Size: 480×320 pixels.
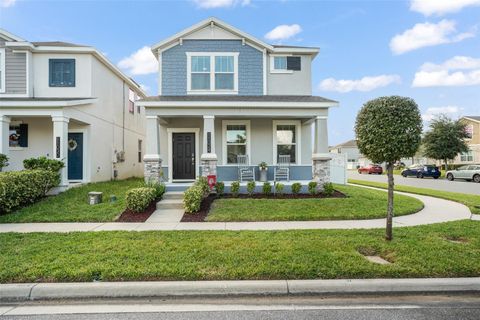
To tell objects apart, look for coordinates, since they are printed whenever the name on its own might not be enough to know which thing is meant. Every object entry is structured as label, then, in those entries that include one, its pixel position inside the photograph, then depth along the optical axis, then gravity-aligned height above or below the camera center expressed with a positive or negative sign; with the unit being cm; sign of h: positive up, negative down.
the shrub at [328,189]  1128 -107
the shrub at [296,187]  1123 -99
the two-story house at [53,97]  1245 +278
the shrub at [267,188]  1105 -100
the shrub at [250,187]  1104 -96
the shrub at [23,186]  877 -82
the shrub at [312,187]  1123 -98
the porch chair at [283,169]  1314 -37
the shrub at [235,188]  1092 -99
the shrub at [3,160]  1160 +2
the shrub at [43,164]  1130 -13
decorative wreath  1430 +78
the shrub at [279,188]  1110 -100
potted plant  1261 -44
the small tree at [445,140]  3025 +204
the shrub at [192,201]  891 -119
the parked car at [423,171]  2830 -99
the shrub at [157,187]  1027 -92
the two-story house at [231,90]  1329 +312
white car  2414 -103
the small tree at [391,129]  568 +60
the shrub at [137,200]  892 -116
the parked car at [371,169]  3922 -113
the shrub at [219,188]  1100 -99
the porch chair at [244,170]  1311 -41
